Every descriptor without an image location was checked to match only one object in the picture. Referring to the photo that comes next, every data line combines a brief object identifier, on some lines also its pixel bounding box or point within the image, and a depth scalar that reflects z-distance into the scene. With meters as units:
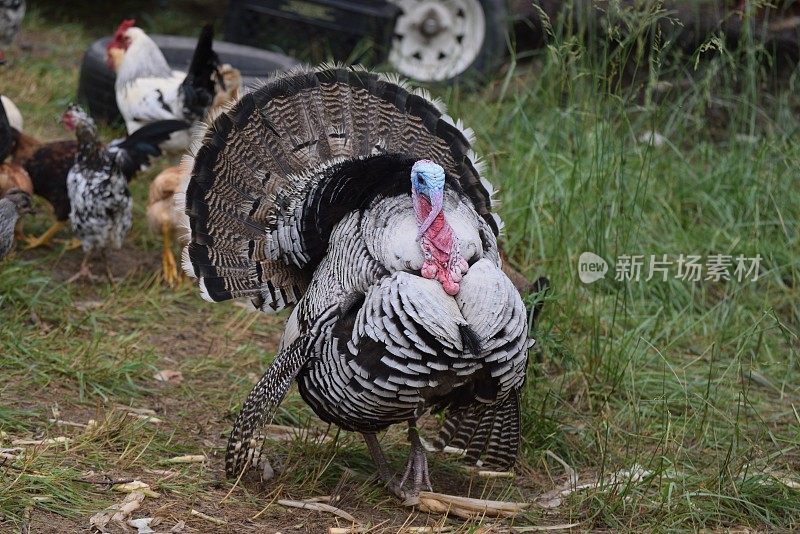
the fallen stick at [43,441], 8.84
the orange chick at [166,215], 13.03
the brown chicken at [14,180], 13.01
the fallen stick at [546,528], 8.40
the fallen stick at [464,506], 8.57
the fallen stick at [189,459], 9.04
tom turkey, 7.71
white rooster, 13.95
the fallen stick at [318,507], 8.38
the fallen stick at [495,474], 9.33
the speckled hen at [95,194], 12.59
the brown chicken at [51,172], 13.35
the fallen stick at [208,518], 8.12
